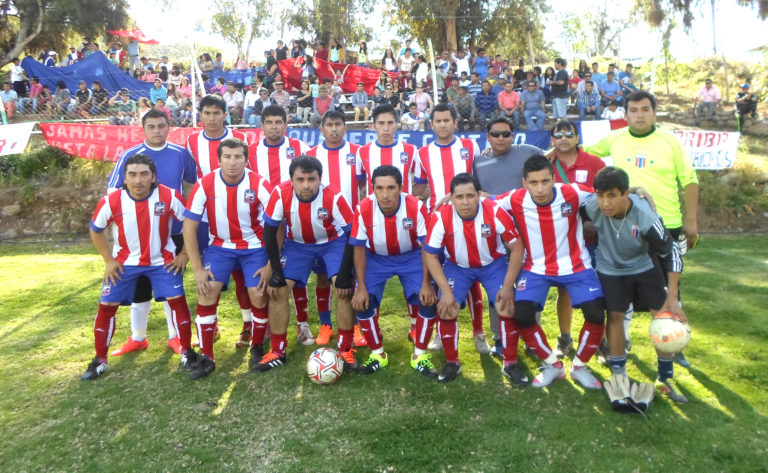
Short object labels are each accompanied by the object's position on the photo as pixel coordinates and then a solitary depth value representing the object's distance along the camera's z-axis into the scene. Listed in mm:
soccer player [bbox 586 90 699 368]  4492
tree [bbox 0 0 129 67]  23953
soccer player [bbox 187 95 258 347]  5527
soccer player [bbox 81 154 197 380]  4715
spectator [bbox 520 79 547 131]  13250
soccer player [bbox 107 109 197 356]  5281
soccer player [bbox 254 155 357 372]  4695
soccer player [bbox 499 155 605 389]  4211
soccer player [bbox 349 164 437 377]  4613
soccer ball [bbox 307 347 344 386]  4488
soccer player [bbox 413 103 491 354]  5500
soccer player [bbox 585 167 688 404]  3875
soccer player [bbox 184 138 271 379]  4777
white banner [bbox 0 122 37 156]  11852
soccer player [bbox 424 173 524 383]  4379
